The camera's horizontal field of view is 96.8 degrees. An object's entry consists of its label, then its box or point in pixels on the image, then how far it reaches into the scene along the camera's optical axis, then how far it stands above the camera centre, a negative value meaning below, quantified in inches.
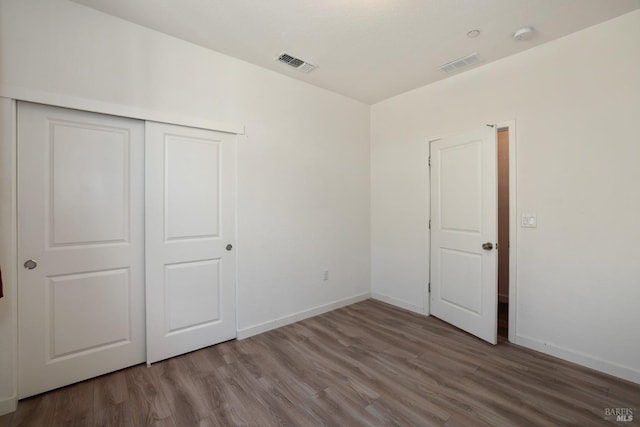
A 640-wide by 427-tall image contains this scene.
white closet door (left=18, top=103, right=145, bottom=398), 79.7 -10.1
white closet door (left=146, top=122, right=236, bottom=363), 98.0 -9.6
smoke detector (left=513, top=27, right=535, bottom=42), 94.5 +60.7
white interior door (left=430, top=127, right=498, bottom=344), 113.0 -8.1
